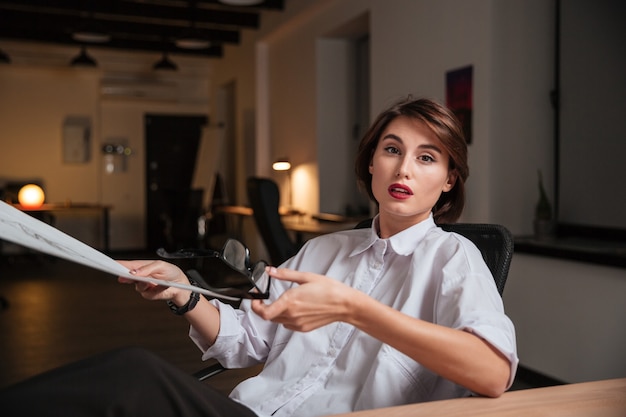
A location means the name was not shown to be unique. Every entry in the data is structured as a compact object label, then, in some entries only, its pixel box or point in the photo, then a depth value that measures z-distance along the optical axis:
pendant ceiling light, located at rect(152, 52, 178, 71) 9.20
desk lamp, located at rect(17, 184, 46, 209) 8.51
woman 1.04
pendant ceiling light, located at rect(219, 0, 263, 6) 6.23
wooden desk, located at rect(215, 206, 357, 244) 4.78
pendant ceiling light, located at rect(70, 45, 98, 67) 8.93
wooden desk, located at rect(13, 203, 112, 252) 8.74
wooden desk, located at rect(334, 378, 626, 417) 1.07
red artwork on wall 4.09
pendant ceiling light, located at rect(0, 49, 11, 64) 8.85
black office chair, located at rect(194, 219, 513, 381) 1.65
